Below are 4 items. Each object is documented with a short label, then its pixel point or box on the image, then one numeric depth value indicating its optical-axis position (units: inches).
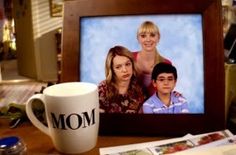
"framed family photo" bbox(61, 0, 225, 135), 22.2
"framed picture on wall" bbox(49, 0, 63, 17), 178.5
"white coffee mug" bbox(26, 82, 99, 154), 19.5
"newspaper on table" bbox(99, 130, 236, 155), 20.6
